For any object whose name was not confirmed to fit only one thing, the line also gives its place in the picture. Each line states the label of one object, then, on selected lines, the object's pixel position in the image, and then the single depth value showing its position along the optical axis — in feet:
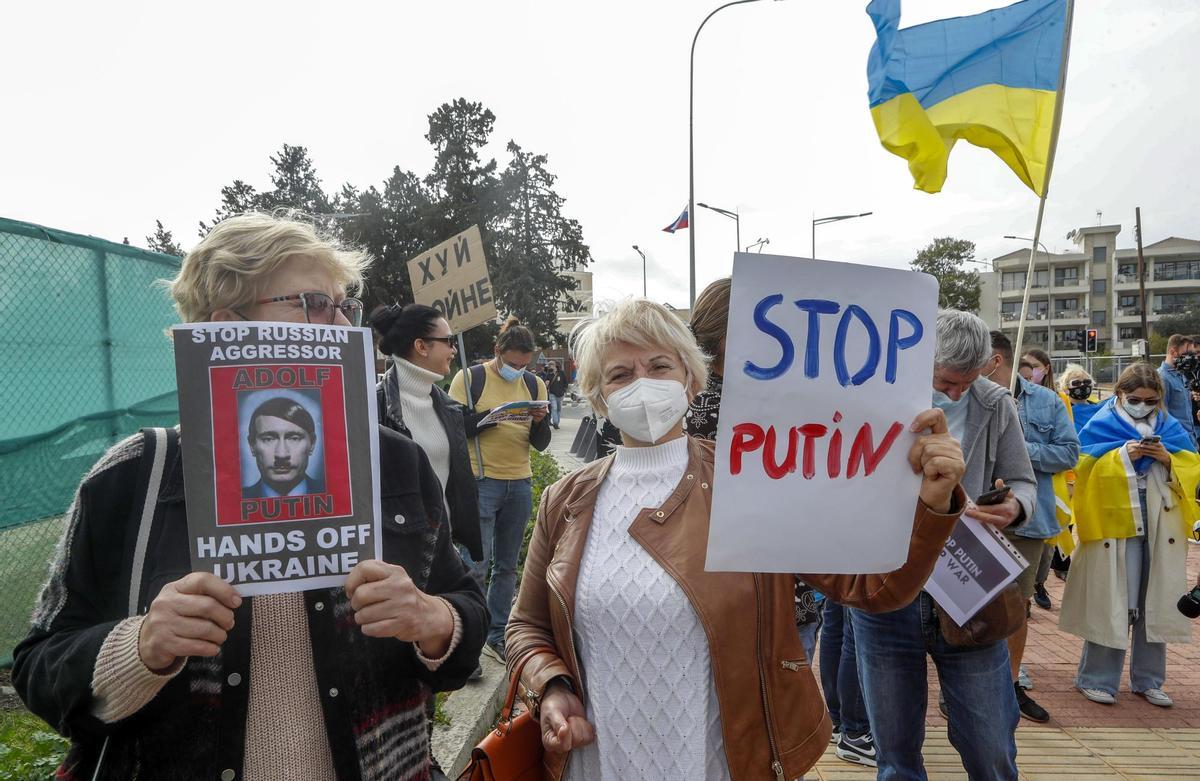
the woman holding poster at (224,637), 3.77
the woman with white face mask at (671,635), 5.33
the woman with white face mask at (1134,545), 14.19
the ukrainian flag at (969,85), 10.19
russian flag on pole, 65.72
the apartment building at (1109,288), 248.32
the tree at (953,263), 165.07
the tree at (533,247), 152.05
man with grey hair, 7.95
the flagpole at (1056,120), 9.58
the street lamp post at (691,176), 54.85
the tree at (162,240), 224.39
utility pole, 102.09
